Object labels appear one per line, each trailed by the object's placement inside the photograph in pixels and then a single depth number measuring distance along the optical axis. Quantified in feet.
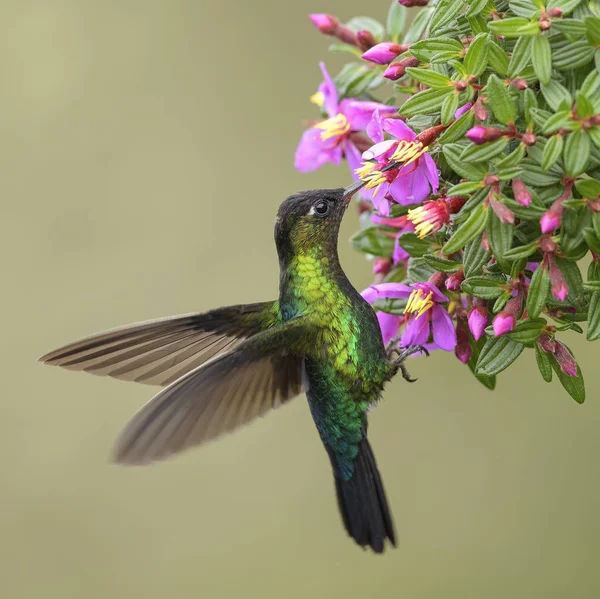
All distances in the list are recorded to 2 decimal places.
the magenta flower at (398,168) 12.03
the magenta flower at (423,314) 13.16
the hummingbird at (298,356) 13.56
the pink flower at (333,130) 14.88
